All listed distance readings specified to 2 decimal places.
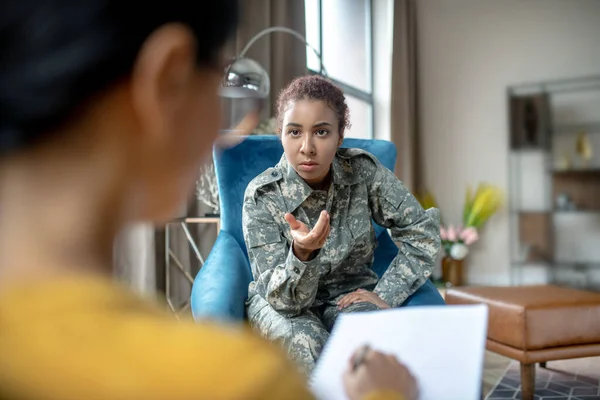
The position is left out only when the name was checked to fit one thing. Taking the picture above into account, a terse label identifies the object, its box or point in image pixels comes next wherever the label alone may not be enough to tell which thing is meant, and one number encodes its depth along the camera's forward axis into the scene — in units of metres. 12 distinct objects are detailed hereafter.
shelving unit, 4.25
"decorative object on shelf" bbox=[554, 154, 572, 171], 4.22
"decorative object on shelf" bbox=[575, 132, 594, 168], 4.21
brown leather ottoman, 1.77
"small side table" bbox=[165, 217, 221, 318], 2.43
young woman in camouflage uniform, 1.31
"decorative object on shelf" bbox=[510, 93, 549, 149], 4.30
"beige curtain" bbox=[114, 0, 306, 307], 2.47
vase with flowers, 4.17
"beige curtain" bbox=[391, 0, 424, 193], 4.60
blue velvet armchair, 1.28
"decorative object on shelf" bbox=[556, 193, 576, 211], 4.21
